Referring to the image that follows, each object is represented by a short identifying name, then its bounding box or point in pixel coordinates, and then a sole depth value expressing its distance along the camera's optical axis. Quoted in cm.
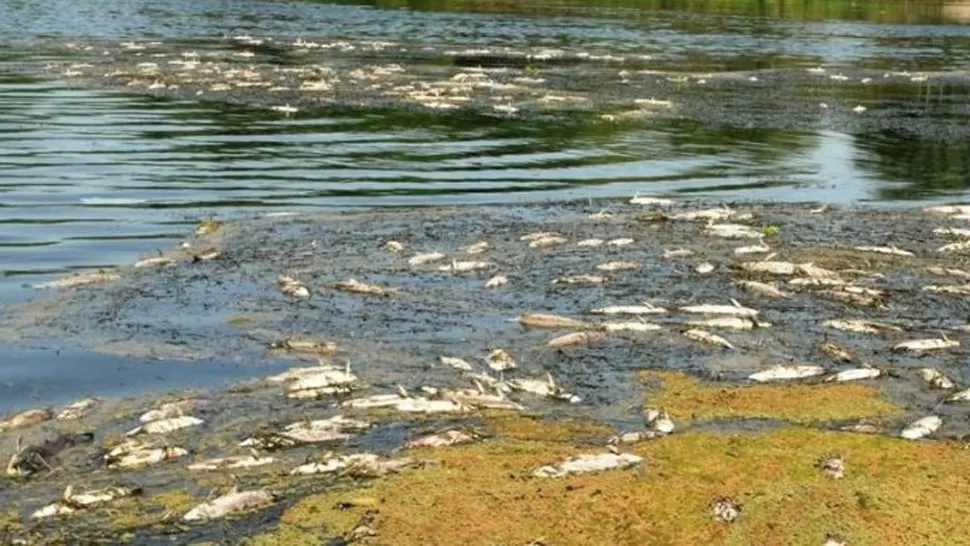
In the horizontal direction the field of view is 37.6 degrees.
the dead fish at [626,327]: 1573
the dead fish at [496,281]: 1777
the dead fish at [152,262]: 1859
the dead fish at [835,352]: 1477
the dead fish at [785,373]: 1398
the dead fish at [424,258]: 1886
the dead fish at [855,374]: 1403
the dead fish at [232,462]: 1130
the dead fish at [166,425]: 1216
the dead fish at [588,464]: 1088
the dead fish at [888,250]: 2008
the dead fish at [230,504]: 1015
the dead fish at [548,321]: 1584
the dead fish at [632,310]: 1641
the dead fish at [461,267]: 1855
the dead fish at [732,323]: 1595
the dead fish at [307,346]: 1481
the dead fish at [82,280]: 1752
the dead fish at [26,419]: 1246
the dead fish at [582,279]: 1806
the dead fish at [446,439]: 1172
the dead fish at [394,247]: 1978
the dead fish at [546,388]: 1327
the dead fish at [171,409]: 1250
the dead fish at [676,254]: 1966
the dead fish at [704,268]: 1870
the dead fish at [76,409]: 1273
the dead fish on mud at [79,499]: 1028
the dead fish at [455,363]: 1423
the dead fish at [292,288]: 1708
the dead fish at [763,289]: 1748
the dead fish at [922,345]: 1515
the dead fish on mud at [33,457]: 1117
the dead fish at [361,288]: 1730
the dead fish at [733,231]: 2094
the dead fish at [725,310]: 1610
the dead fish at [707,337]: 1526
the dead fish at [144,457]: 1138
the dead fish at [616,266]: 1873
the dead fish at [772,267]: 1844
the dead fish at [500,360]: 1430
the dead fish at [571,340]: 1502
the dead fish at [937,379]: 1382
